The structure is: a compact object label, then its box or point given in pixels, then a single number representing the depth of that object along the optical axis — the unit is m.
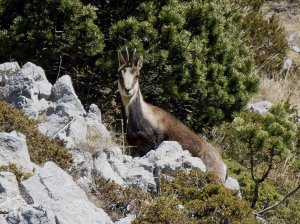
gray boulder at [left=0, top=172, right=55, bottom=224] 11.81
